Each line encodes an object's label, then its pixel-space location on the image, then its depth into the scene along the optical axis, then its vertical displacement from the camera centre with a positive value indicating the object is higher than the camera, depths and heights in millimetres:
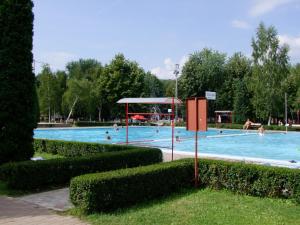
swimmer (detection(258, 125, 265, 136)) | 39766 -1270
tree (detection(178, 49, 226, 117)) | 60219 +6769
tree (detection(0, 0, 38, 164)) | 12375 +1203
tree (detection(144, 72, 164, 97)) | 99656 +8802
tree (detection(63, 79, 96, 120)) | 57250 +3374
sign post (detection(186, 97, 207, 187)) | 10188 +99
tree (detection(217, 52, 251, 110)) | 61031 +6359
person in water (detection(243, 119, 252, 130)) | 45169 -852
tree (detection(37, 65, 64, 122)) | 55156 +3988
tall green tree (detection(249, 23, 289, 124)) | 47562 +6086
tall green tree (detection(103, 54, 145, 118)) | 60094 +6000
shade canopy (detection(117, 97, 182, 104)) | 22469 +1151
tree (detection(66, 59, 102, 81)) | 80875 +13103
